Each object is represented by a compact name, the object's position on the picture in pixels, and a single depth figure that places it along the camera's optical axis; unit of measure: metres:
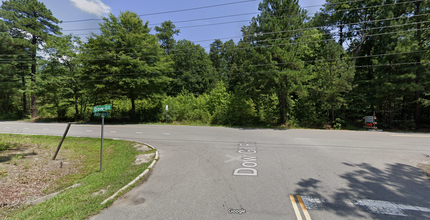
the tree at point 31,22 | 23.06
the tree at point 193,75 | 37.41
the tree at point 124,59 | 18.28
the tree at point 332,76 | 16.05
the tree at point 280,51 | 15.48
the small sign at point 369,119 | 15.87
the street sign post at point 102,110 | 5.70
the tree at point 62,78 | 22.34
